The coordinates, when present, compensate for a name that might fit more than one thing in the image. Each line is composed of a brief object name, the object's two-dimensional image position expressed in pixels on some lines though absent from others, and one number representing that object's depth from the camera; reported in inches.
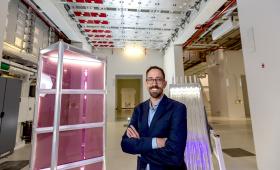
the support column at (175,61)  241.6
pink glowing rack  65.5
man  45.8
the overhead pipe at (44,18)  146.1
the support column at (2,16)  85.7
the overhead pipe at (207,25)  149.1
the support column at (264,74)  80.4
